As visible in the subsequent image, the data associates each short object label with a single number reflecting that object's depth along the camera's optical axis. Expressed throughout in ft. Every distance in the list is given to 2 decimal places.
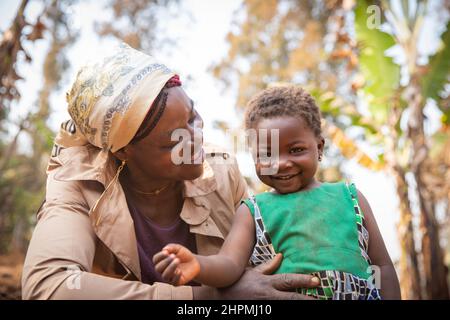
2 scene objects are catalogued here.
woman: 6.17
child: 5.58
